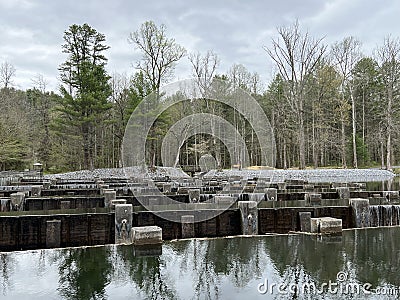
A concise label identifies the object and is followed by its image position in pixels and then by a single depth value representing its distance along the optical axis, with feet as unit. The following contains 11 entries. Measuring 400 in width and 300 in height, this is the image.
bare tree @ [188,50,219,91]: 112.27
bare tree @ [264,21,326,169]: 117.60
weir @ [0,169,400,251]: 31.37
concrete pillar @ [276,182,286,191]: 63.77
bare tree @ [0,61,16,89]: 145.69
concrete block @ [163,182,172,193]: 58.97
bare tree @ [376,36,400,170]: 131.44
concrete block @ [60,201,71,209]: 46.78
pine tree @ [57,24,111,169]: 112.78
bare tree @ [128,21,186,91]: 120.06
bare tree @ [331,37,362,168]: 135.95
